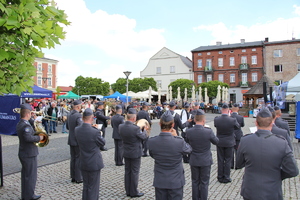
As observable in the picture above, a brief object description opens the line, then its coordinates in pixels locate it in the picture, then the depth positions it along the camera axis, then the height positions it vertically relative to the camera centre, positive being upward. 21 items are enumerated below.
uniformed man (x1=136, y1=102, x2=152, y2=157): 8.98 -0.49
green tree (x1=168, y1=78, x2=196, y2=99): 43.69 +2.87
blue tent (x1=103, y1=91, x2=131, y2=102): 30.96 +0.61
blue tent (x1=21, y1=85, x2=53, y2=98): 14.83 +0.58
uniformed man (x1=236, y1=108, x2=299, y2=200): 3.10 -0.79
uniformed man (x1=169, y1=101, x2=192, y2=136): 8.26 -0.57
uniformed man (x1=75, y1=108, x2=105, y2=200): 4.64 -1.02
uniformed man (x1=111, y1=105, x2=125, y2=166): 8.01 -1.23
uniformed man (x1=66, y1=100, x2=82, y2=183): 6.41 -1.09
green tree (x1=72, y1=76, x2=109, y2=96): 62.06 +4.03
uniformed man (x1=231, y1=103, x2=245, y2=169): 7.41 -0.60
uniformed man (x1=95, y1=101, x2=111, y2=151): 9.30 -0.55
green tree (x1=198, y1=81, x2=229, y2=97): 42.51 +2.42
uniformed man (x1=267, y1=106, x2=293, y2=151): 5.09 -0.65
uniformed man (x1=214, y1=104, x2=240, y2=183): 6.41 -1.09
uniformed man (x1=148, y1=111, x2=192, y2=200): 3.69 -0.89
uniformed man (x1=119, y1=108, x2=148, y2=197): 5.61 -1.07
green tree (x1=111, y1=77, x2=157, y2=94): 51.44 +3.69
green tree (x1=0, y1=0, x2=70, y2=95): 2.81 +0.83
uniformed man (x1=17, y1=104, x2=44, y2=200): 5.20 -1.12
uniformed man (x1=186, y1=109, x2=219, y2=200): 4.98 -1.08
